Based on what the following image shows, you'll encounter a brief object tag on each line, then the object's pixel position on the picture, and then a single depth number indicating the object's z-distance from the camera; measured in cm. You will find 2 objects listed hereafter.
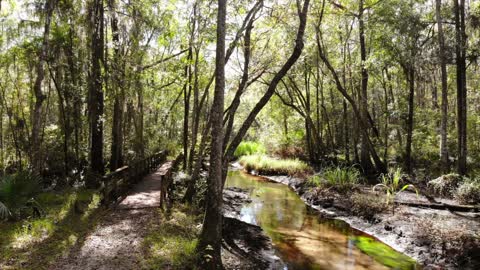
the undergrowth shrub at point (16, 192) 863
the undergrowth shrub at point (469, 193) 1220
